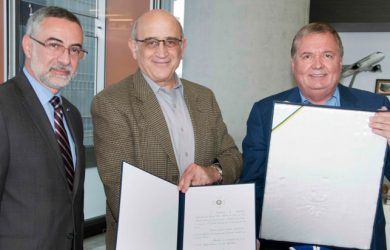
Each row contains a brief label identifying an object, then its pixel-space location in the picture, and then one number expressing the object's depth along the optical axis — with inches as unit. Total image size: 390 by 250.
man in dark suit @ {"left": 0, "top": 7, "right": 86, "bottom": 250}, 55.2
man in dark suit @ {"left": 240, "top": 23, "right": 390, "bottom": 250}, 66.0
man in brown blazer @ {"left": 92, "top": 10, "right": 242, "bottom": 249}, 62.6
